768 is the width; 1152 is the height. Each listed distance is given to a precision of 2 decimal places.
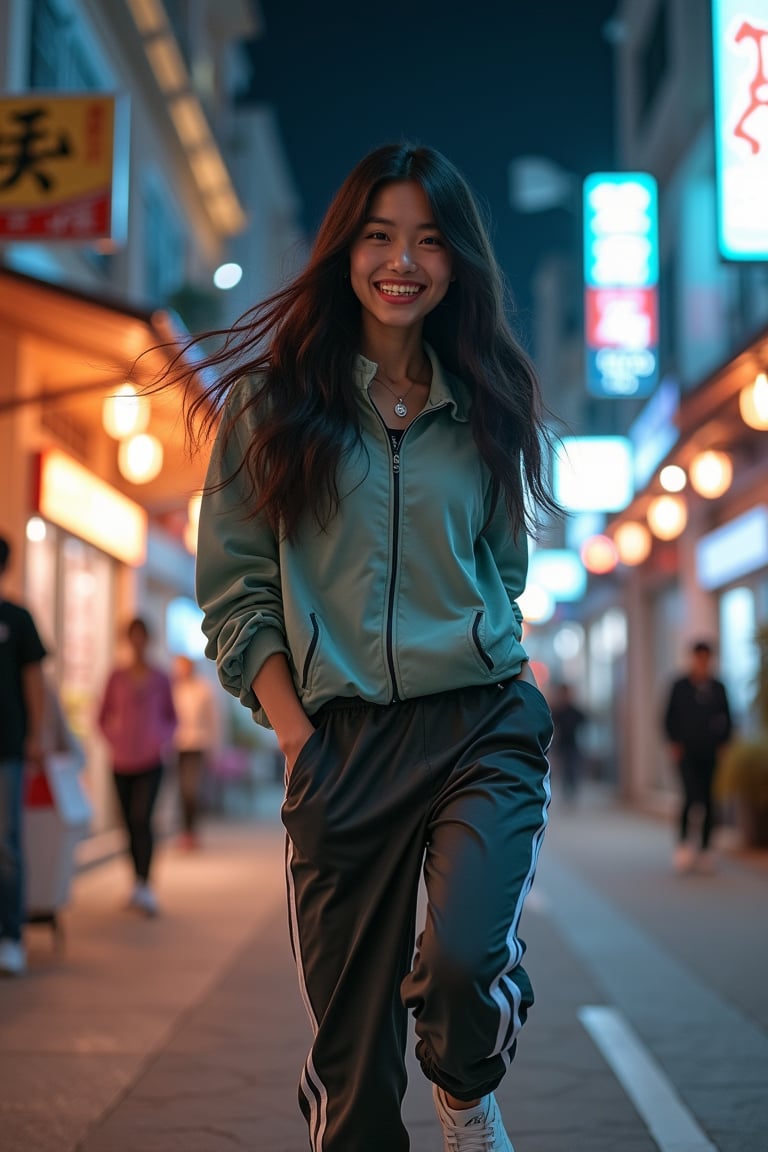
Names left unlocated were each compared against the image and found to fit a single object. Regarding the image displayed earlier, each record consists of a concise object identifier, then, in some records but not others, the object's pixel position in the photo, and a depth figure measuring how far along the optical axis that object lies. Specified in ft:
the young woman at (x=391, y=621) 8.15
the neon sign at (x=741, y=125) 23.63
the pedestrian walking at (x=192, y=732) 46.78
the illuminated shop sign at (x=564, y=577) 108.06
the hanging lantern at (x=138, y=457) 37.47
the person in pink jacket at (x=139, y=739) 30.42
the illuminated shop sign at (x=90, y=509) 36.24
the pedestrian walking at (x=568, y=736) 74.08
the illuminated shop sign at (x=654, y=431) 64.03
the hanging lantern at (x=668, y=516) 58.13
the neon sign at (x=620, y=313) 53.31
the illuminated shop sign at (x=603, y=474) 70.18
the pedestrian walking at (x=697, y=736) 38.17
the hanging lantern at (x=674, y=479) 53.42
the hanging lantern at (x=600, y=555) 77.97
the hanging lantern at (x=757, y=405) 38.40
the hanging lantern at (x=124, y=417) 34.60
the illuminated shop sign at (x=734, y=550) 50.14
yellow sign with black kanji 27.09
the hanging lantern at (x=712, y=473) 50.24
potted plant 43.06
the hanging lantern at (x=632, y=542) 67.56
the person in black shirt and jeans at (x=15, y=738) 21.81
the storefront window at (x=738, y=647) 53.93
